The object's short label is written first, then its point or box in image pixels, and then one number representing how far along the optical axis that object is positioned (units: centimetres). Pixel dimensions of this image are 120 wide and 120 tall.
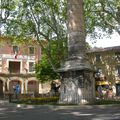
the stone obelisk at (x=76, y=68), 1206
